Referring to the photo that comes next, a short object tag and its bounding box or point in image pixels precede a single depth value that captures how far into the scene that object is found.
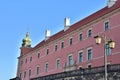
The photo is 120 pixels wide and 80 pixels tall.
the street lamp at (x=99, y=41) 17.47
